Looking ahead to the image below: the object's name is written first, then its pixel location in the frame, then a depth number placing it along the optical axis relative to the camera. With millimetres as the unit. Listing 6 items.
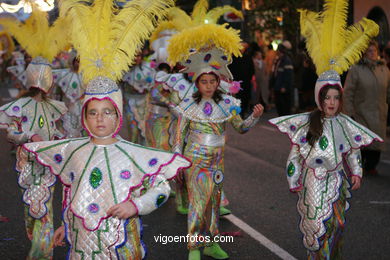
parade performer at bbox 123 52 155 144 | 10102
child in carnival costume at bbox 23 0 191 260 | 3939
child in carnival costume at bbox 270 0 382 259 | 5133
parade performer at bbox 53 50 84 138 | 9516
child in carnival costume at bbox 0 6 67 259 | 5672
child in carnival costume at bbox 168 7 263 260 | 5895
